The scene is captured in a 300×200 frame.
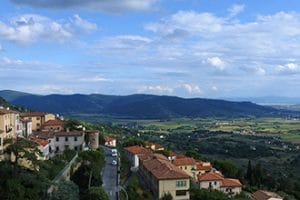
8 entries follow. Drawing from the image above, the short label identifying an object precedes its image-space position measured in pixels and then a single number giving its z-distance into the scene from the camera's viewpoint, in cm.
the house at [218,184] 6469
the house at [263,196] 6208
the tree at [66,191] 3962
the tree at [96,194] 4047
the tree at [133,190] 4681
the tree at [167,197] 4878
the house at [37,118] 7050
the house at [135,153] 6475
